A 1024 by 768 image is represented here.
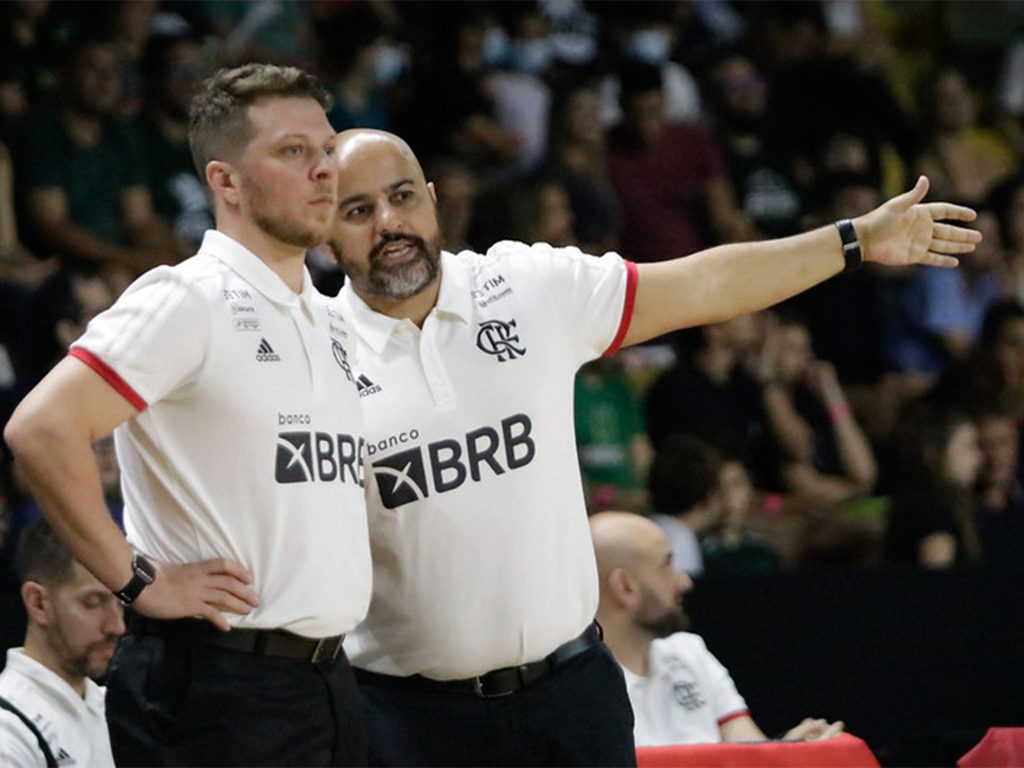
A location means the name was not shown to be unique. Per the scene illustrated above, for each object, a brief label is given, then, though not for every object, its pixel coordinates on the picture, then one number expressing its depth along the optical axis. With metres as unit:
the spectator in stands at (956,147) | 22.05
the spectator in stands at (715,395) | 17.08
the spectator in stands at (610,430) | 16.61
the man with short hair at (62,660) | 9.34
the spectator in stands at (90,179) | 15.84
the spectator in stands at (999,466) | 16.42
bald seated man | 11.06
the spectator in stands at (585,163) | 18.92
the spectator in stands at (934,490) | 15.23
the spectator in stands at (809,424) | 17.55
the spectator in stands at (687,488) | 14.77
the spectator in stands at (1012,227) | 20.09
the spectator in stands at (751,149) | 20.62
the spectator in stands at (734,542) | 14.87
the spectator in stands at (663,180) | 19.58
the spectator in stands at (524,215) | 17.50
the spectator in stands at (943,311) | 19.64
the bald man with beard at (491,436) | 8.12
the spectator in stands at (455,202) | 17.45
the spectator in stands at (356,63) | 18.56
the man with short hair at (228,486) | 6.99
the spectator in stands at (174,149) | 16.70
